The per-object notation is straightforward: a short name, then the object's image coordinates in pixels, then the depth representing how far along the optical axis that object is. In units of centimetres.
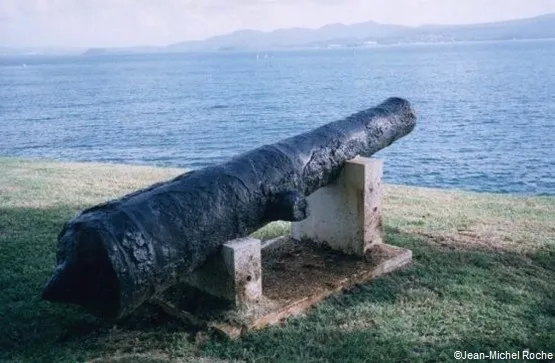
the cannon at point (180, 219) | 487
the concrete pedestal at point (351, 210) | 770
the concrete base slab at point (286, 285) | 622
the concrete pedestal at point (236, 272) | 612
